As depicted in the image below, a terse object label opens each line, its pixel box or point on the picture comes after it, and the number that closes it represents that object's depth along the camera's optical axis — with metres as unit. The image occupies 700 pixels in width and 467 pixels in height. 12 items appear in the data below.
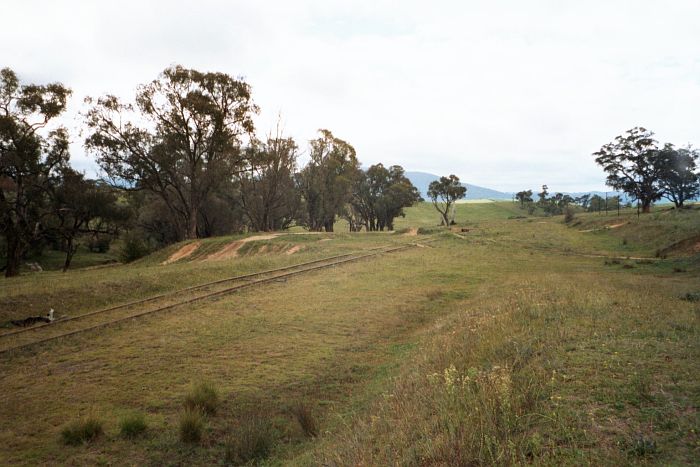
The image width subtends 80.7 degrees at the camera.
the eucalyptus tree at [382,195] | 70.50
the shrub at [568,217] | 63.12
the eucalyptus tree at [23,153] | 32.28
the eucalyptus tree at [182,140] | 39.56
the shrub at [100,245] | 59.28
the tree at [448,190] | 75.31
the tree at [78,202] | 39.34
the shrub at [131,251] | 36.09
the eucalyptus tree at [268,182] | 51.08
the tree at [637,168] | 58.47
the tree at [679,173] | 56.38
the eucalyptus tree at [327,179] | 63.47
